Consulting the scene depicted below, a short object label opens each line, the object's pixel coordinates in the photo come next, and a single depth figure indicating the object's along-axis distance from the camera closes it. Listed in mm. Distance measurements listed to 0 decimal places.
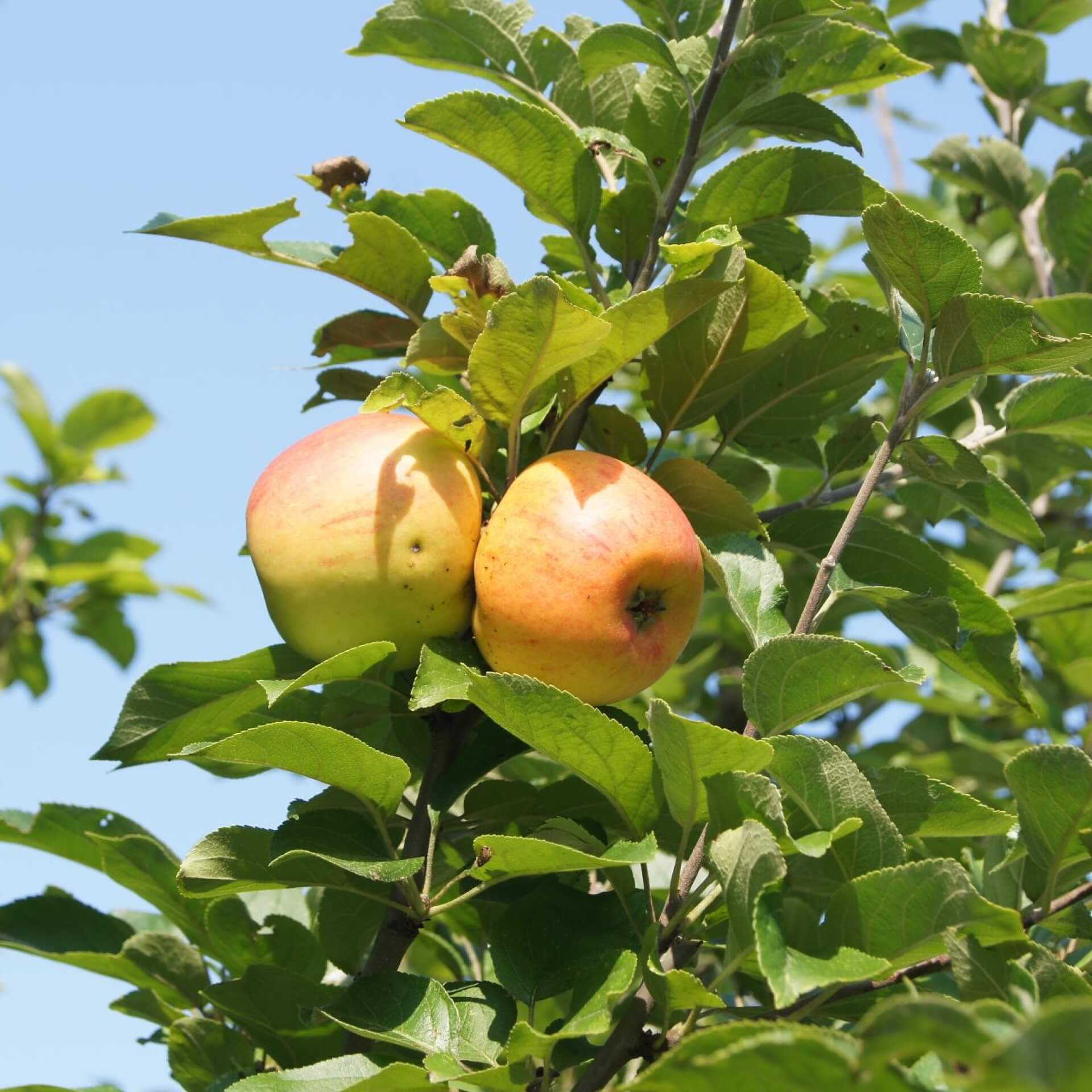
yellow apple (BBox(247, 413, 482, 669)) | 1664
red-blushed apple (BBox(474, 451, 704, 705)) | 1651
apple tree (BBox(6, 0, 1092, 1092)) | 1610
